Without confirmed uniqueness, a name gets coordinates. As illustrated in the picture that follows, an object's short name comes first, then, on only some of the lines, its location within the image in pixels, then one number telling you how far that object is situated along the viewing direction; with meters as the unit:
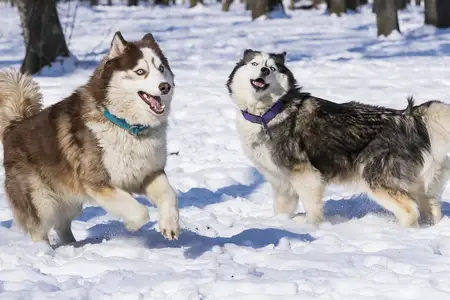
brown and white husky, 9.13
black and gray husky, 10.90
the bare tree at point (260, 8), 46.00
